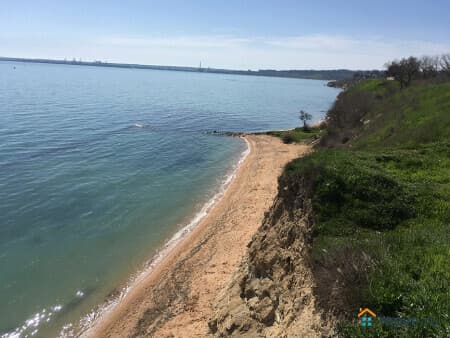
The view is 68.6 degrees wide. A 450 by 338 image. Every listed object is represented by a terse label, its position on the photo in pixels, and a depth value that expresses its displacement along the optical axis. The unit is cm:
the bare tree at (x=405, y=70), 6285
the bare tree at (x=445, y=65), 6596
